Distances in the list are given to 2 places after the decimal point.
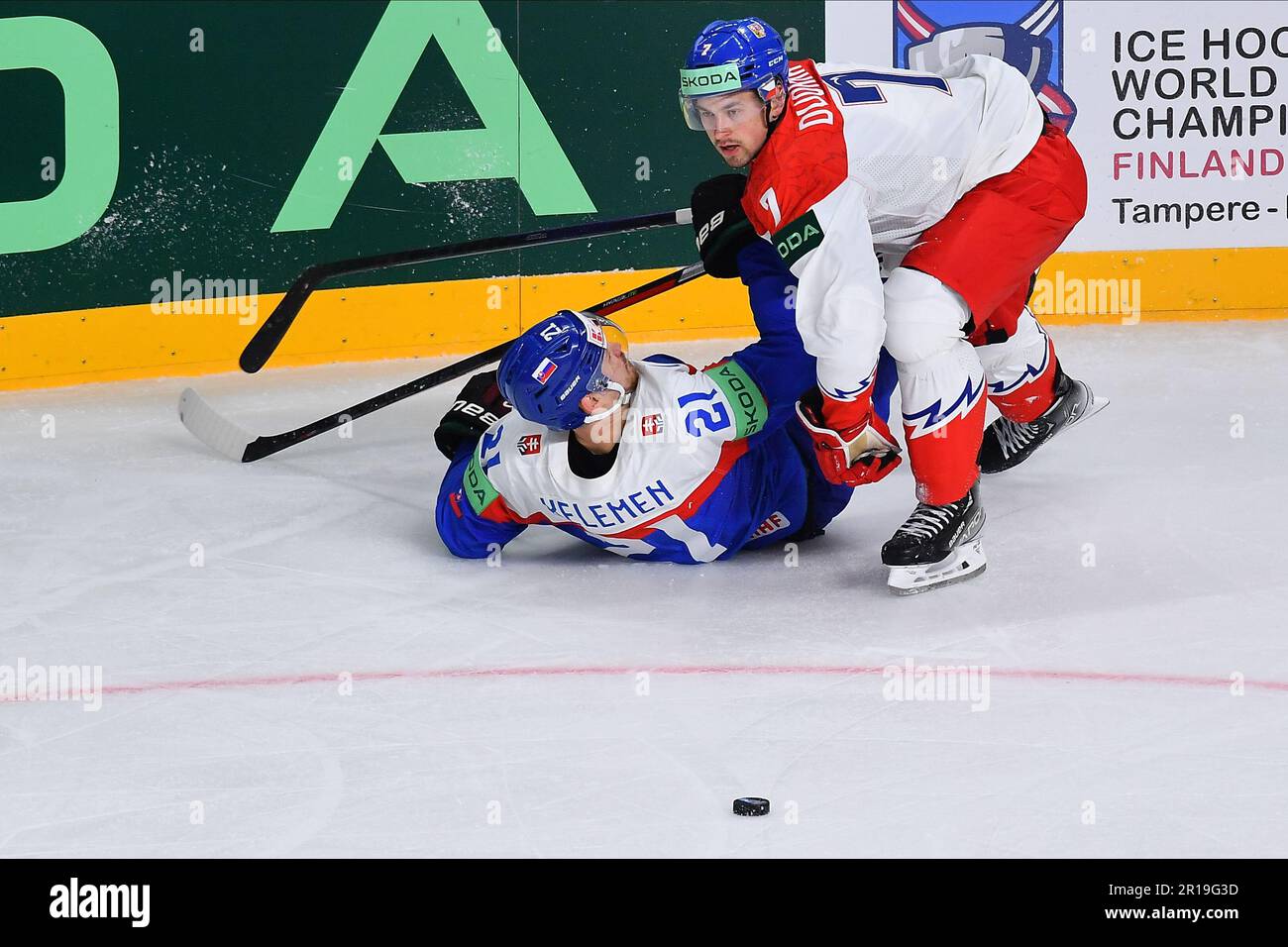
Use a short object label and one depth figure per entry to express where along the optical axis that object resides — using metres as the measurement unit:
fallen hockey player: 7.41
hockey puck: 5.59
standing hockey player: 7.24
